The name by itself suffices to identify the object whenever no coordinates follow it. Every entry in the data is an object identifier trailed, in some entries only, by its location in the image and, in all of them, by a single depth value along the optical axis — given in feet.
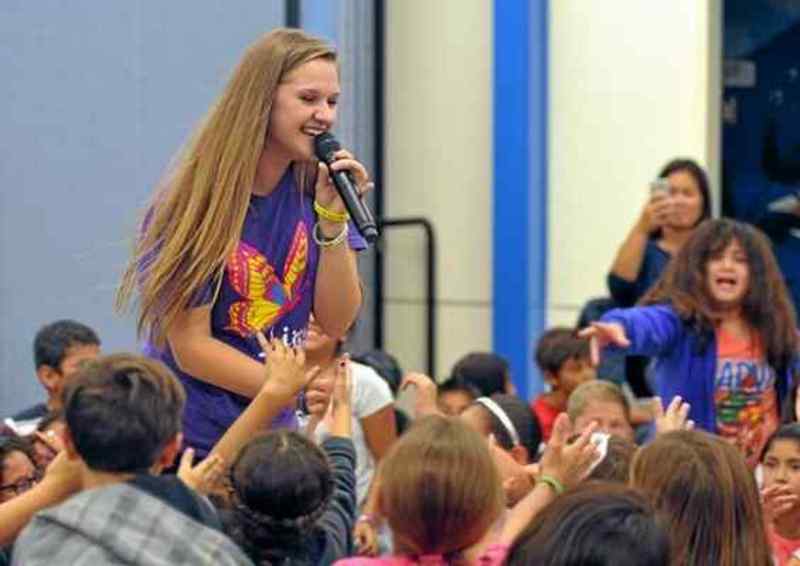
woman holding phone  35.76
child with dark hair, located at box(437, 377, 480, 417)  34.24
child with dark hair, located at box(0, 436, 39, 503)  25.80
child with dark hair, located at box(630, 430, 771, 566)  20.04
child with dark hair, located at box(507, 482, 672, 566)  15.30
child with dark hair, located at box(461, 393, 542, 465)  28.86
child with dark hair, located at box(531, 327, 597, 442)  37.00
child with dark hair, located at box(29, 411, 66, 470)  25.68
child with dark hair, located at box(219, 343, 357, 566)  20.73
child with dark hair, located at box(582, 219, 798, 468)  29.65
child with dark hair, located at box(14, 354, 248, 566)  17.55
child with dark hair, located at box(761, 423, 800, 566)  24.87
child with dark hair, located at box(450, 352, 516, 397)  37.41
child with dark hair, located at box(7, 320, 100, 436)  36.11
